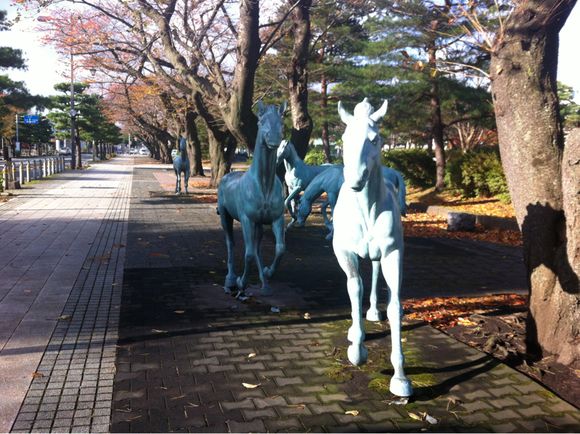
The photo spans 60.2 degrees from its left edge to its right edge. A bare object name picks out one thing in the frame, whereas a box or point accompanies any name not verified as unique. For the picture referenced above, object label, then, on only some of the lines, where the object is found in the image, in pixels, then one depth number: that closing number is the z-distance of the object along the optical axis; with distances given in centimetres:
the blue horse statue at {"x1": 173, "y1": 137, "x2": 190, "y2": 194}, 2038
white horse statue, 329
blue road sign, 4262
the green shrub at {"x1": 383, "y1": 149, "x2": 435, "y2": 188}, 2066
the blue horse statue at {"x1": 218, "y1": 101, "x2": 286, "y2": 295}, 547
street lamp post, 3747
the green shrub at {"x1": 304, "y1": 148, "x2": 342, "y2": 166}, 3168
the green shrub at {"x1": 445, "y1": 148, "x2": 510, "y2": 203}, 1593
